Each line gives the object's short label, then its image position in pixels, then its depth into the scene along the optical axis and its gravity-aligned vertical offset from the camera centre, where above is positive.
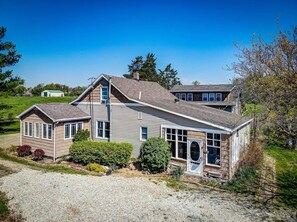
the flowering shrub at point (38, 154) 17.44 -3.64
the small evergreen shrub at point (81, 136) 18.73 -2.44
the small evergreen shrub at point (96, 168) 15.07 -4.15
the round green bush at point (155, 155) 14.49 -3.19
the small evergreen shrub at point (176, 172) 14.02 -4.20
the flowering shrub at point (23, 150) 18.26 -3.49
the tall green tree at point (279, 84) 9.81 +0.95
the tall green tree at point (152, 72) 56.56 +9.10
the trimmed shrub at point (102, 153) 15.78 -3.31
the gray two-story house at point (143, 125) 14.02 -1.39
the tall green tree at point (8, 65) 26.56 +4.85
